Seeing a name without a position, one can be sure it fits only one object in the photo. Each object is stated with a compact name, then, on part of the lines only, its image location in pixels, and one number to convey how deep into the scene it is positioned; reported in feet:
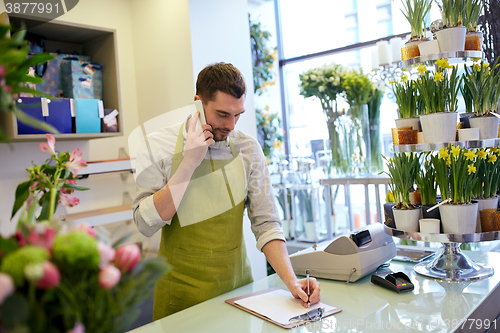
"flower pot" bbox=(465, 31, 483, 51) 5.41
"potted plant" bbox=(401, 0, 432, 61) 5.55
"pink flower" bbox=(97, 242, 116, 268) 1.52
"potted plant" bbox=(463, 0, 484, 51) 5.36
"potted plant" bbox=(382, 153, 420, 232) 5.23
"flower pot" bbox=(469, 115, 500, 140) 5.12
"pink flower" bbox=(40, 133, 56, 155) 2.48
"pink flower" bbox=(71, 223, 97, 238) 1.65
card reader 4.62
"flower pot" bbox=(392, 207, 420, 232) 5.21
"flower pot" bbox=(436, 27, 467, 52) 5.19
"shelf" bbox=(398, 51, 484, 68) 5.19
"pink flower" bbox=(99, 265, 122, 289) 1.48
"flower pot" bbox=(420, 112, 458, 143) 5.05
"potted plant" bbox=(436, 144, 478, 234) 4.90
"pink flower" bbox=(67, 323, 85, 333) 1.52
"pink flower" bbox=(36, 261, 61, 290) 1.38
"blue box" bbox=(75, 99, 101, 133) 7.79
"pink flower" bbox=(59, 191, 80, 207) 2.50
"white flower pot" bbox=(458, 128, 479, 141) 5.04
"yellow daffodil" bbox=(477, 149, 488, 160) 5.04
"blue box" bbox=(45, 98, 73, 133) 7.43
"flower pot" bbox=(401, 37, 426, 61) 5.56
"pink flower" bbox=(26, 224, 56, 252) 1.51
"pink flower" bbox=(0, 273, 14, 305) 1.32
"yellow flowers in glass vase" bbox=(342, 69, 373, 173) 10.25
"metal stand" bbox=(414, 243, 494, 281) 5.00
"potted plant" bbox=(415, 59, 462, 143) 5.07
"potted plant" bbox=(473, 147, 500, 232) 5.13
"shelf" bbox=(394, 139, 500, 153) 5.03
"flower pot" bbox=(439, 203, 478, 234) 4.89
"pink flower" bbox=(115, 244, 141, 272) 1.63
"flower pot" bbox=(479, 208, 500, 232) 5.00
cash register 5.05
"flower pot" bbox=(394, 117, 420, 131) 5.41
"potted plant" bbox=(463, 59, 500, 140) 5.14
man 5.04
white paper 4.09
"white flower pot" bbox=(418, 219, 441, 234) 4.99
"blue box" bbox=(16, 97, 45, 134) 7.04
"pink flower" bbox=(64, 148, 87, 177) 2.53
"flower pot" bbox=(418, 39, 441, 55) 5.29
